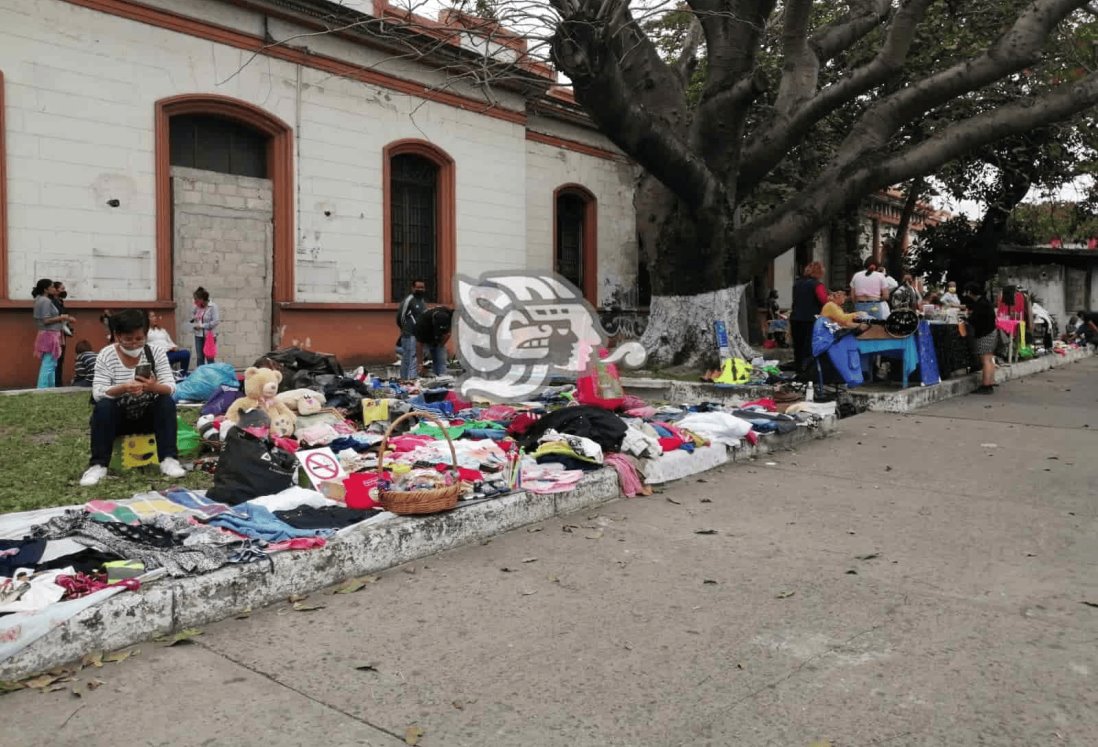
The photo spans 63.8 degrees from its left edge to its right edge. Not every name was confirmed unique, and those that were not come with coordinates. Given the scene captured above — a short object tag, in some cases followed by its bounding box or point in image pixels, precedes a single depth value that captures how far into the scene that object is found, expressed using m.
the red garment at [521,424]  7.50
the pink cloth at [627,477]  6.34
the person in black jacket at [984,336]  12.79
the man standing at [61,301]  11.42
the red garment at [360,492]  5.18
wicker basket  4.90
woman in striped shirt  6.07
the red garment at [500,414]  8.41
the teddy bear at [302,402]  7.73
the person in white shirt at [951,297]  18.11
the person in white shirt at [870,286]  14.22
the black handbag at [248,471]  5.33
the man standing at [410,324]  13.27
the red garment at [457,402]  9.44
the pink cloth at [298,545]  4.25
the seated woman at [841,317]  10.34
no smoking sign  5.69
